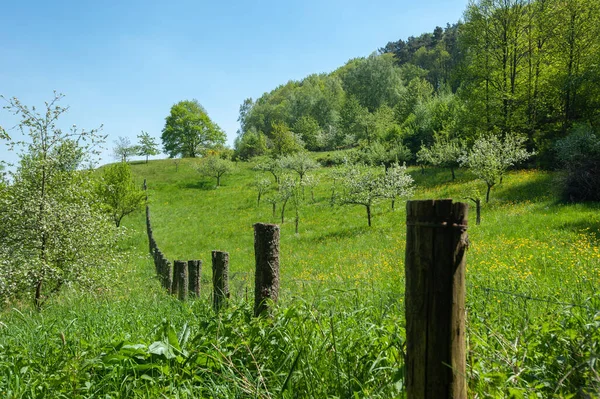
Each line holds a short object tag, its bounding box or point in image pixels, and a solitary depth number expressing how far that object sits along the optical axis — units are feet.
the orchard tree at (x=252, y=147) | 223.92
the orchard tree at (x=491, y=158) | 78.07
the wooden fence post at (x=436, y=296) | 5.55
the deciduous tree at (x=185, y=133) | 257.55
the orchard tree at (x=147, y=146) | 249.96
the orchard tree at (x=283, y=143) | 189.83
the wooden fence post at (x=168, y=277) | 39.47
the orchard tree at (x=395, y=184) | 83.56
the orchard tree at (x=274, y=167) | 146.58
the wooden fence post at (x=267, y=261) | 13.15
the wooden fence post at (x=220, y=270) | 16.25
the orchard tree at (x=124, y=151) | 271.08
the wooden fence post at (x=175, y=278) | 26.71
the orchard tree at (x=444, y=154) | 110.08
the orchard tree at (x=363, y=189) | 81.41
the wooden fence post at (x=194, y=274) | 22.26
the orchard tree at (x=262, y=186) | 120.84
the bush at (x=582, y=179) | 59.52
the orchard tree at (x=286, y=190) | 97.55
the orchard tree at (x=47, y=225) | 29.86
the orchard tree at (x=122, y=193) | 95.92
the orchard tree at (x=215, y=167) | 158.81
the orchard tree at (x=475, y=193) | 60.64
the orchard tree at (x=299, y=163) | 144.87
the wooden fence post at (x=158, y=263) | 53.87
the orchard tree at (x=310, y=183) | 119.67
